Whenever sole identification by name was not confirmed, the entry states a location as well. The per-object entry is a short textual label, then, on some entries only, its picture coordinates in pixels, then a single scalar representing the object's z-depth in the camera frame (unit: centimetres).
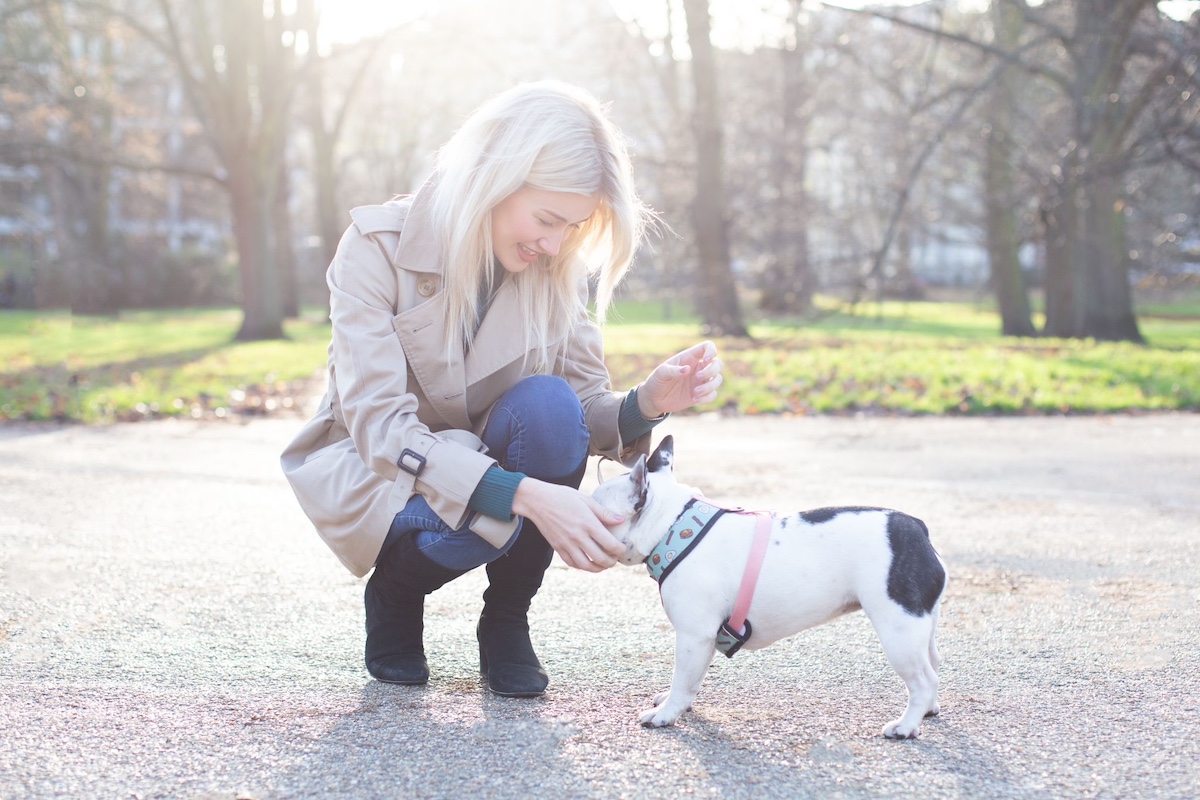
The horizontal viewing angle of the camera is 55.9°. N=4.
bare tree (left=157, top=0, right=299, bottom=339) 1788
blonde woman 278
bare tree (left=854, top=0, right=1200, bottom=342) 1257
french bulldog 257
